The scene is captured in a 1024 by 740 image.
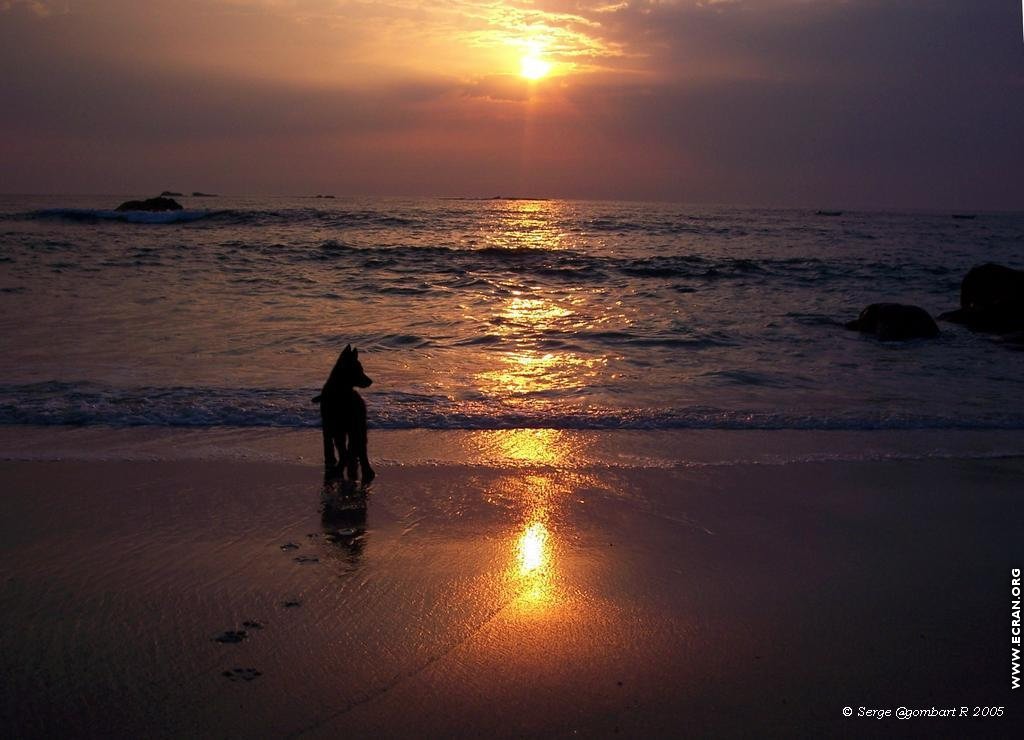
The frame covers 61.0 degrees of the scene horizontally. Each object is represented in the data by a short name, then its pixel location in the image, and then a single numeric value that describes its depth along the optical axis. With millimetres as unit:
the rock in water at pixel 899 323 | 14656
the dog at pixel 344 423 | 6199
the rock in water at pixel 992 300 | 15875
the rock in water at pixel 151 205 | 49375
